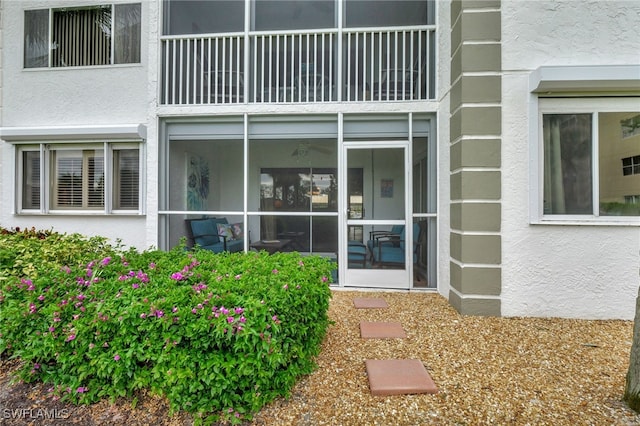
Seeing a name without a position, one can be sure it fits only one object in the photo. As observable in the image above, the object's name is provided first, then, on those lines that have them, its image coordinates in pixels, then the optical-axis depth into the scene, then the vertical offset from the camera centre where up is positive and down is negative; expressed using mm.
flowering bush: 2010 -794
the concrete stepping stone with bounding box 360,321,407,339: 3449 -1294
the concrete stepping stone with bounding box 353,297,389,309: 4465 -1267
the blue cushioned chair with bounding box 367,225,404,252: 5277 -352
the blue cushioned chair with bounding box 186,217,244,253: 6055 -422
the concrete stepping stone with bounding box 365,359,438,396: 2400 -1298
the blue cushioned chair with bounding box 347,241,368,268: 5352 -672
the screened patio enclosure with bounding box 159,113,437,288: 5289 +536
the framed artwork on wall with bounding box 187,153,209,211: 5996 +589
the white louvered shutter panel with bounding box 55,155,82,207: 6137 +623
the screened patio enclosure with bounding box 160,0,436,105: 5359 +2771
